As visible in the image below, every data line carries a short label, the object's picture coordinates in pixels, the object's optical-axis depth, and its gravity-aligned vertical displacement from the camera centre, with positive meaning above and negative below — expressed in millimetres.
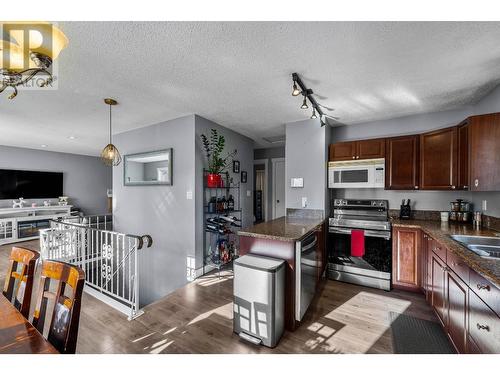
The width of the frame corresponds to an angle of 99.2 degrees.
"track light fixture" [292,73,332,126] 1988 +1007
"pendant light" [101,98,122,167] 2861 +434
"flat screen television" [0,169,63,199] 5434 +73
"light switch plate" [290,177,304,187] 3369 +73
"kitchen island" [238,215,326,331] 1955 -645
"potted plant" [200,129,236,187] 3250 +493
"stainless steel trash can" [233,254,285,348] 1739 -966
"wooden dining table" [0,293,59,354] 808 -616
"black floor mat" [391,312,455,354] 1731 -1332
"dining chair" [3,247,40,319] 1195 -549
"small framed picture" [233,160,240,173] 4035 +393
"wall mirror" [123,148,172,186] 3516 +332
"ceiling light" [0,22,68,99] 1212 +821
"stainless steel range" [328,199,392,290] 2723 -848
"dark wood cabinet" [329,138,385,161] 3043 +547
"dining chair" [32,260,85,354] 906 -548
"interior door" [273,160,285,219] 5348 -38
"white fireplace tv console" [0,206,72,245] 5105 -865
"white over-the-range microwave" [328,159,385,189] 3005 +189
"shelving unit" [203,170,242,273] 3318 -807
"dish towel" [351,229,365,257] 2787 -732
